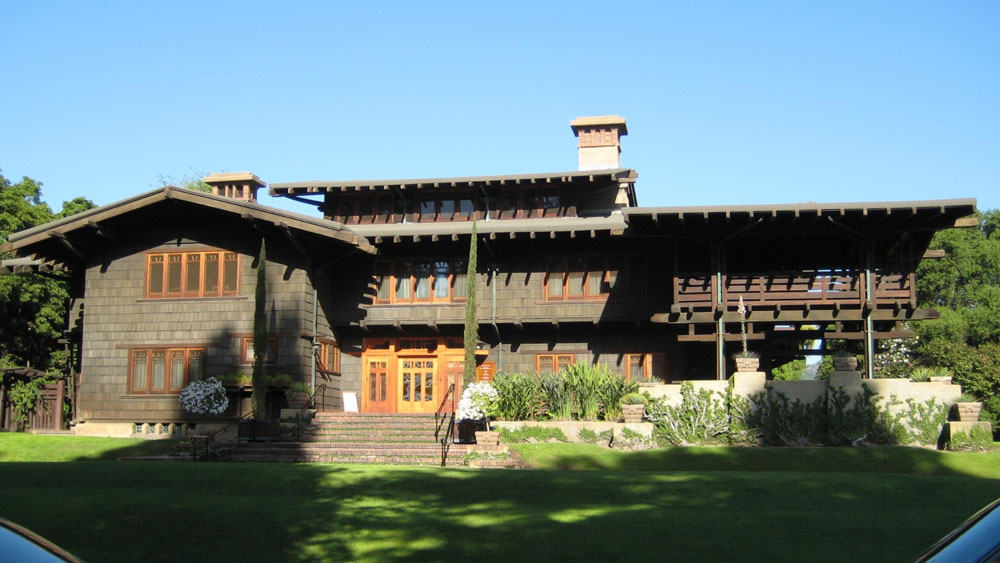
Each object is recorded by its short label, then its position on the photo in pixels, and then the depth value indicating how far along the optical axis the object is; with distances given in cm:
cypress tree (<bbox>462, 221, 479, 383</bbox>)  2528
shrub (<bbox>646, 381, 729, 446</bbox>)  2270
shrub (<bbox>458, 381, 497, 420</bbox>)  2306
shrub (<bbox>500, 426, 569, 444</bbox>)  2280
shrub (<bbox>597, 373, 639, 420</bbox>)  2361
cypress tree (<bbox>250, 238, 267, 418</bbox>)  2516
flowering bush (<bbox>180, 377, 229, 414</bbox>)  2623
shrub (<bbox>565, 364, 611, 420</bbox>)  2358
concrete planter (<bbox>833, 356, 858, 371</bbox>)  2278
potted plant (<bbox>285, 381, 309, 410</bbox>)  2609
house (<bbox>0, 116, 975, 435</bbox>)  2581
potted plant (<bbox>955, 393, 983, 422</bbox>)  2158
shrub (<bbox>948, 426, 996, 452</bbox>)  2128
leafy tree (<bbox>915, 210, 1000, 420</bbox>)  4362
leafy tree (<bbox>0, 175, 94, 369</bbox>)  3878
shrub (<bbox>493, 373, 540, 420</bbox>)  2381
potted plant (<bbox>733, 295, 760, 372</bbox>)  2322
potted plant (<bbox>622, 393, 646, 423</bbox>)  2288
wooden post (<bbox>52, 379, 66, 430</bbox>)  3084
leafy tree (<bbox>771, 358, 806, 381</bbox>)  5322
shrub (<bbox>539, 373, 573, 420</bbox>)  2373
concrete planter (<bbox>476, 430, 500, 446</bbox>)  2178
